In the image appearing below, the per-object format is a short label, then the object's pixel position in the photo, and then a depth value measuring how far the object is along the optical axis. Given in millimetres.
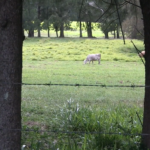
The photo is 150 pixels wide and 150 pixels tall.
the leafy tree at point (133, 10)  11211
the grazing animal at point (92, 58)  51466
